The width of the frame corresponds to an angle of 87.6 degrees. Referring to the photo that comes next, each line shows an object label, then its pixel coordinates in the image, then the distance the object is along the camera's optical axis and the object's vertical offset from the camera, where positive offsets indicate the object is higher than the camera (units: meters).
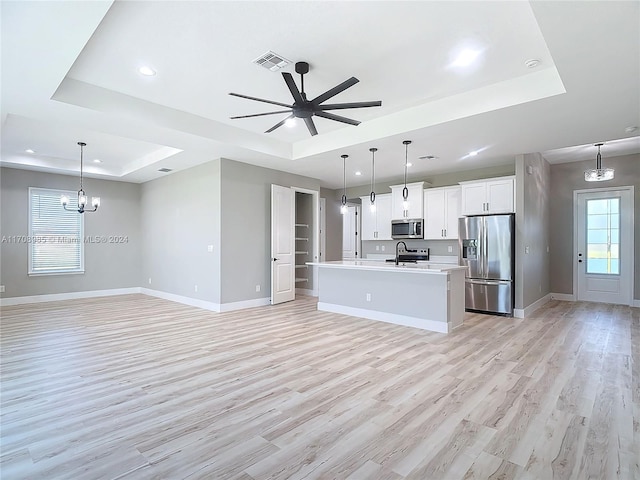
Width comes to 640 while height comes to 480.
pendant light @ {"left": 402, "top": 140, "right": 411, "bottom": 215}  4.92 +1.44
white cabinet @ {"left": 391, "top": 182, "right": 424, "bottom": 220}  7.26 +0.85
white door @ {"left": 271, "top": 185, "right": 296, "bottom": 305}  6.61 -0.09
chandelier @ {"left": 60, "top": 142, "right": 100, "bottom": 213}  6.06 +0.76
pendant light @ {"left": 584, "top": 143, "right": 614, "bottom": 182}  5.50 +1.07
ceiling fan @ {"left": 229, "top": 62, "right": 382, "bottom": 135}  2.89 +1.29
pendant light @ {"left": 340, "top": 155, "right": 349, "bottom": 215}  5.47 +1.43
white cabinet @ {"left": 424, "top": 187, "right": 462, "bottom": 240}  6.82 +0.56
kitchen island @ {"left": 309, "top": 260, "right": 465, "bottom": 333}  4.61 -0.82
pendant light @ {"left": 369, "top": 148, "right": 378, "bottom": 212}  5.21 +1.44
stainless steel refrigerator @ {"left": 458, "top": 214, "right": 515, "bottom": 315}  5.65 -0.38
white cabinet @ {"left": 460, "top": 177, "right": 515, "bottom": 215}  5.84 +0.78
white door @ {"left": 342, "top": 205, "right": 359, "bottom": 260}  8.91 +0.15
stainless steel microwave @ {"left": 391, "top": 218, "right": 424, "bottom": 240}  7.29 +0.25
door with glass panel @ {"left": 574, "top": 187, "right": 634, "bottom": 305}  6.55 -0.12
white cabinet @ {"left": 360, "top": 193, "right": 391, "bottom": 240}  7.87 +0.48
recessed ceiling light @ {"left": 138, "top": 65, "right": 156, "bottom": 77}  3.28 +1.69
